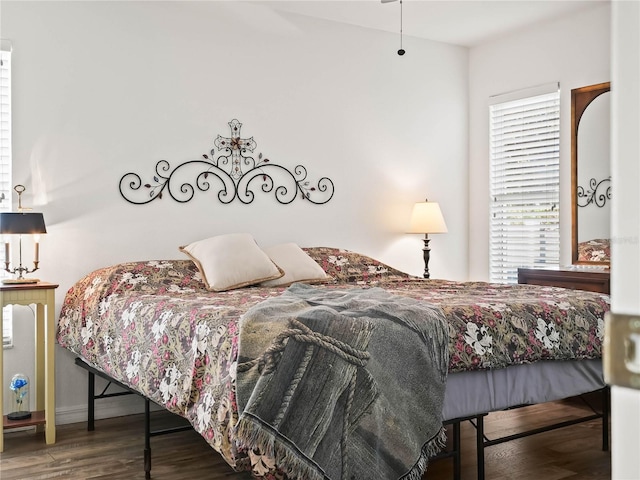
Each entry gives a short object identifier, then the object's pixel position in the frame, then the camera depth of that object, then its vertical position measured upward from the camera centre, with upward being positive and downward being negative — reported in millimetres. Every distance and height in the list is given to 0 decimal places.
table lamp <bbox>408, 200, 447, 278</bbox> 5043 +97
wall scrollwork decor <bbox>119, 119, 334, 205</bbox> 4172 +365
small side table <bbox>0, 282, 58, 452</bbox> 3339 -535
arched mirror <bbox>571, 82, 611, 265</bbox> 4625 +414
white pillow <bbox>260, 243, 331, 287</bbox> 3956 -190
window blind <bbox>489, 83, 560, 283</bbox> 5000 +410
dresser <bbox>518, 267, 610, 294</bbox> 4160 -286
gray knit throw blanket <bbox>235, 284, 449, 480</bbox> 1991 -483
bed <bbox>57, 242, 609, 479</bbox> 2025 -469
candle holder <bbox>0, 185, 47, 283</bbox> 3359 +41
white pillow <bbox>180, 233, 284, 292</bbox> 3695 -155
